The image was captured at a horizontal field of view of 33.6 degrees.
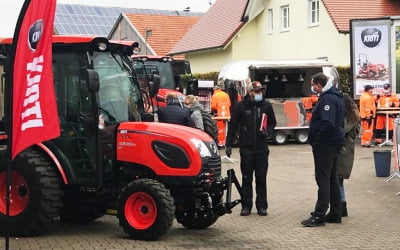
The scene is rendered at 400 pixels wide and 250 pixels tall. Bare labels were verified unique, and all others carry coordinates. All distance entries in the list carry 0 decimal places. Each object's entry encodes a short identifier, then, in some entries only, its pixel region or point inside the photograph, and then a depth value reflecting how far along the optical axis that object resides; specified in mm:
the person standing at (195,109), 14109
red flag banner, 6223
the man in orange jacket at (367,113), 19922
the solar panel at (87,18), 51941
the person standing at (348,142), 9625
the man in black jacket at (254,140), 9859
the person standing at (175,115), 11023
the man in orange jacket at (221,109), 19141
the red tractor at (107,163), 7949
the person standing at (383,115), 20391
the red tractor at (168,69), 18359
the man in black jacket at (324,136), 8938
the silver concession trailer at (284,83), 20656
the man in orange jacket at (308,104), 20797
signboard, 21344
